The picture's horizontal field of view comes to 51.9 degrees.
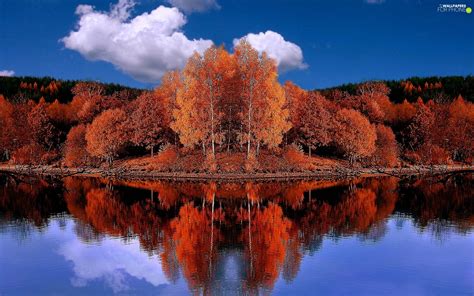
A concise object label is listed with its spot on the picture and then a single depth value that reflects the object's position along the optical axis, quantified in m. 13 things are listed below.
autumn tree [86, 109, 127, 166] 71.88
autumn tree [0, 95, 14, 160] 84.11
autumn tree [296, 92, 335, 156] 71.50
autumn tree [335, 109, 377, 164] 72.25
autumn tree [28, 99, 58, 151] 87.06
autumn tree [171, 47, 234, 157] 63.50
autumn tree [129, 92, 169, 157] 71.38
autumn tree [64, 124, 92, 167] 75.50
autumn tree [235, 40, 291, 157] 62.97
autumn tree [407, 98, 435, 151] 88.62
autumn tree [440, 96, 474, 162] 86.88
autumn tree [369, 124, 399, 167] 76.44
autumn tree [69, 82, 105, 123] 83.75
